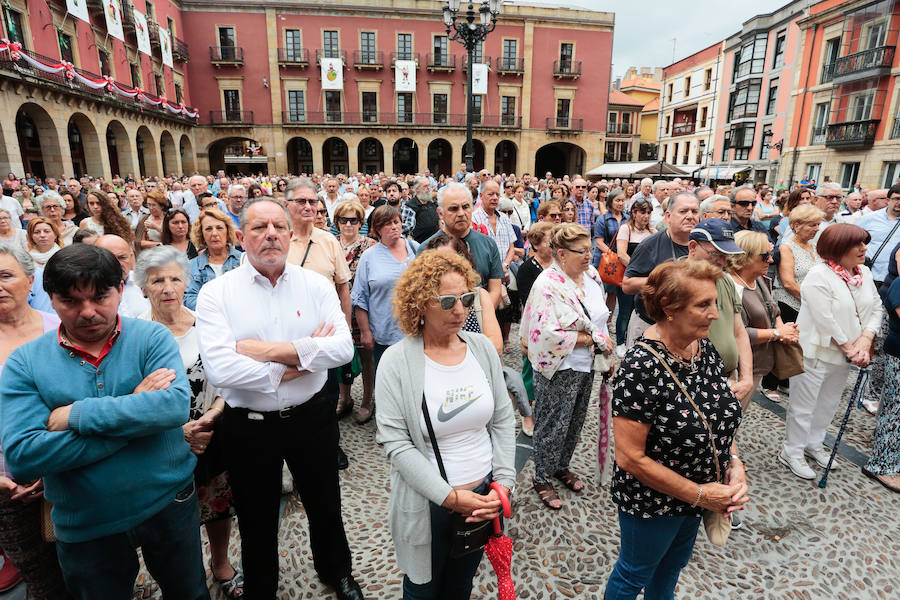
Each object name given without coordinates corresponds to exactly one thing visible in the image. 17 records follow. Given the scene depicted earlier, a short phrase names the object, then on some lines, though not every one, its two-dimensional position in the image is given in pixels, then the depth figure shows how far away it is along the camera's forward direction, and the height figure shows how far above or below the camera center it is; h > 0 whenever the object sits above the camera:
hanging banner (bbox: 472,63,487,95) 27.62 +6.39
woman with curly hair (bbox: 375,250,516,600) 1.74 -0.91
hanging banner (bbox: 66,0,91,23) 16.72 +6.26
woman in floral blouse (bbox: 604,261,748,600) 1.79 -0.92
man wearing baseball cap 2.62 -0.71
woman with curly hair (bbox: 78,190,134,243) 4.95 -0.36
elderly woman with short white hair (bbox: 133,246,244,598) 2.21 -0.88
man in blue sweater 1.53 -0.80
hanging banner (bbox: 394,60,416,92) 28.95 +6.78
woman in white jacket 3.20 -0.99
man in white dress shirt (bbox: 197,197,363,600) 1.96 -0.78
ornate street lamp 11.61 +4.13
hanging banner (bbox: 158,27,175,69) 24.66 +7.26
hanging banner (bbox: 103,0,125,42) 19.28 +6.92
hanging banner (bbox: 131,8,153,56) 21.92 +7.11
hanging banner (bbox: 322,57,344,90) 28.59 +6.75
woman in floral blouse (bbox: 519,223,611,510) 2.89 -0.98
